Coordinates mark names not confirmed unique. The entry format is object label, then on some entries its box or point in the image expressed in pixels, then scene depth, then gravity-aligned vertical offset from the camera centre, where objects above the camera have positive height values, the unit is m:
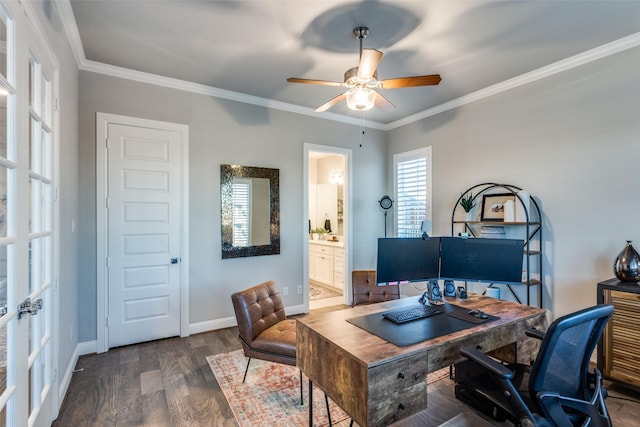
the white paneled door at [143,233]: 3.22 -0.19
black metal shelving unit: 3.19 -0.20
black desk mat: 1.69 -0.66
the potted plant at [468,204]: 3.80 +0.13
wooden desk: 1.42 -0.74
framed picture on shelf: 3.51 +0.10
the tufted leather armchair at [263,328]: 2.36 -0.95
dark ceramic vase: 2.43 -0.39
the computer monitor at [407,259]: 2.18 -0.32
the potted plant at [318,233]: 6.55 -0.38
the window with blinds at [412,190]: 4.54 +0.37
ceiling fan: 2.24 +1.01
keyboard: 1.94 -0.64
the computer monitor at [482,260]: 2.21 -0.32
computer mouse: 1.99 -0.64
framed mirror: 3.81 +0.06
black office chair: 1.36 -0.77
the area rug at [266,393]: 2.16 -1.40
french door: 1.33 -0.06
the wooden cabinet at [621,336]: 2.33 -0.93
